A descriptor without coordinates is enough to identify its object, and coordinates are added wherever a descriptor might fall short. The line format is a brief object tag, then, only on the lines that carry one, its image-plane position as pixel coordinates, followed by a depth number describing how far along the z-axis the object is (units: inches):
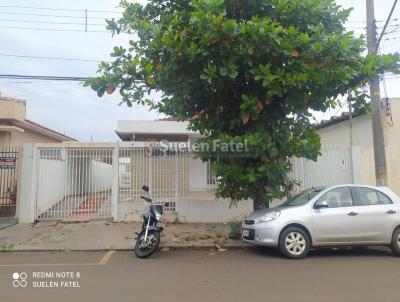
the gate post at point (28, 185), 445.4
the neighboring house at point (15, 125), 585.6
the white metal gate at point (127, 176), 458.9
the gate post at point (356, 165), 465.7
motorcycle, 291.4
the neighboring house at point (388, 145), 503.8
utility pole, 362.9
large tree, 278.8
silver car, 285.6
